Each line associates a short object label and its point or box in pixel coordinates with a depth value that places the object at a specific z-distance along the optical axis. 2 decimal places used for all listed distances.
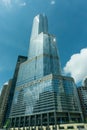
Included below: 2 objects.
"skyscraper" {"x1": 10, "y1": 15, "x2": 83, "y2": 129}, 137.00
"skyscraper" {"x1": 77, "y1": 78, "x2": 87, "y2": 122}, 174.41
